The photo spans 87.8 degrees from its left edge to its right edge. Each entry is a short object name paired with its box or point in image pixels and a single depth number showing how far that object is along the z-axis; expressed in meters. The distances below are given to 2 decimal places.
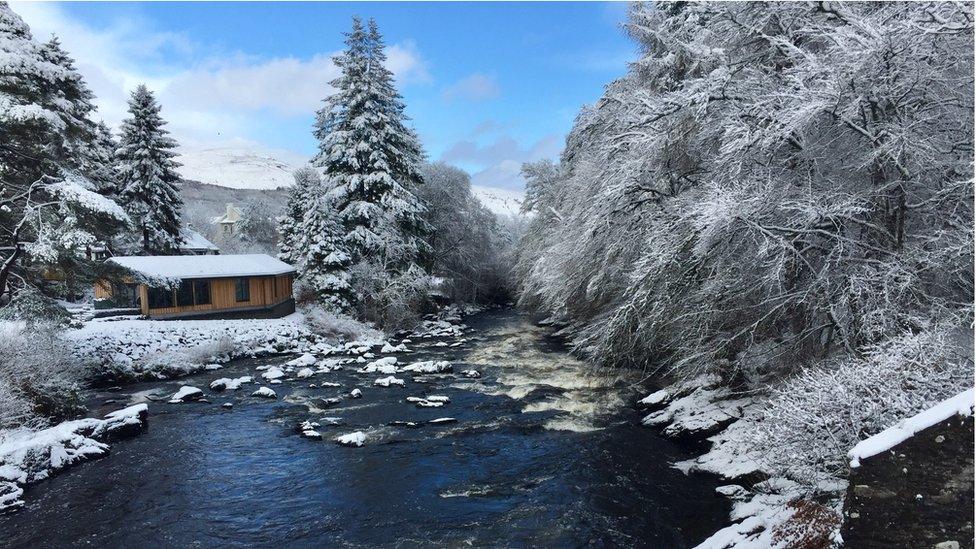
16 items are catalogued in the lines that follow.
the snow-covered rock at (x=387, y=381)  18.32
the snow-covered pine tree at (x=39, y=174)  13.67
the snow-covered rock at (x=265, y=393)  17.03
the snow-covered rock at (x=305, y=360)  21.78
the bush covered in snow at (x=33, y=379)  12.54
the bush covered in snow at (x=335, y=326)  27.31
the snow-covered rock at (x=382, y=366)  20.42
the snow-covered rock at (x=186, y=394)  16.55
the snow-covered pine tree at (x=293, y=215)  40.31
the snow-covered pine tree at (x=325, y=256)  29.00
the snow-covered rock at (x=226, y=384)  18.03
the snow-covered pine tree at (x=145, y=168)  32.84
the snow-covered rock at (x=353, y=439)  12.78
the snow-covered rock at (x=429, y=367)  20.06
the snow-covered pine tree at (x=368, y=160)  30.67
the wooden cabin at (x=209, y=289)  27.27
